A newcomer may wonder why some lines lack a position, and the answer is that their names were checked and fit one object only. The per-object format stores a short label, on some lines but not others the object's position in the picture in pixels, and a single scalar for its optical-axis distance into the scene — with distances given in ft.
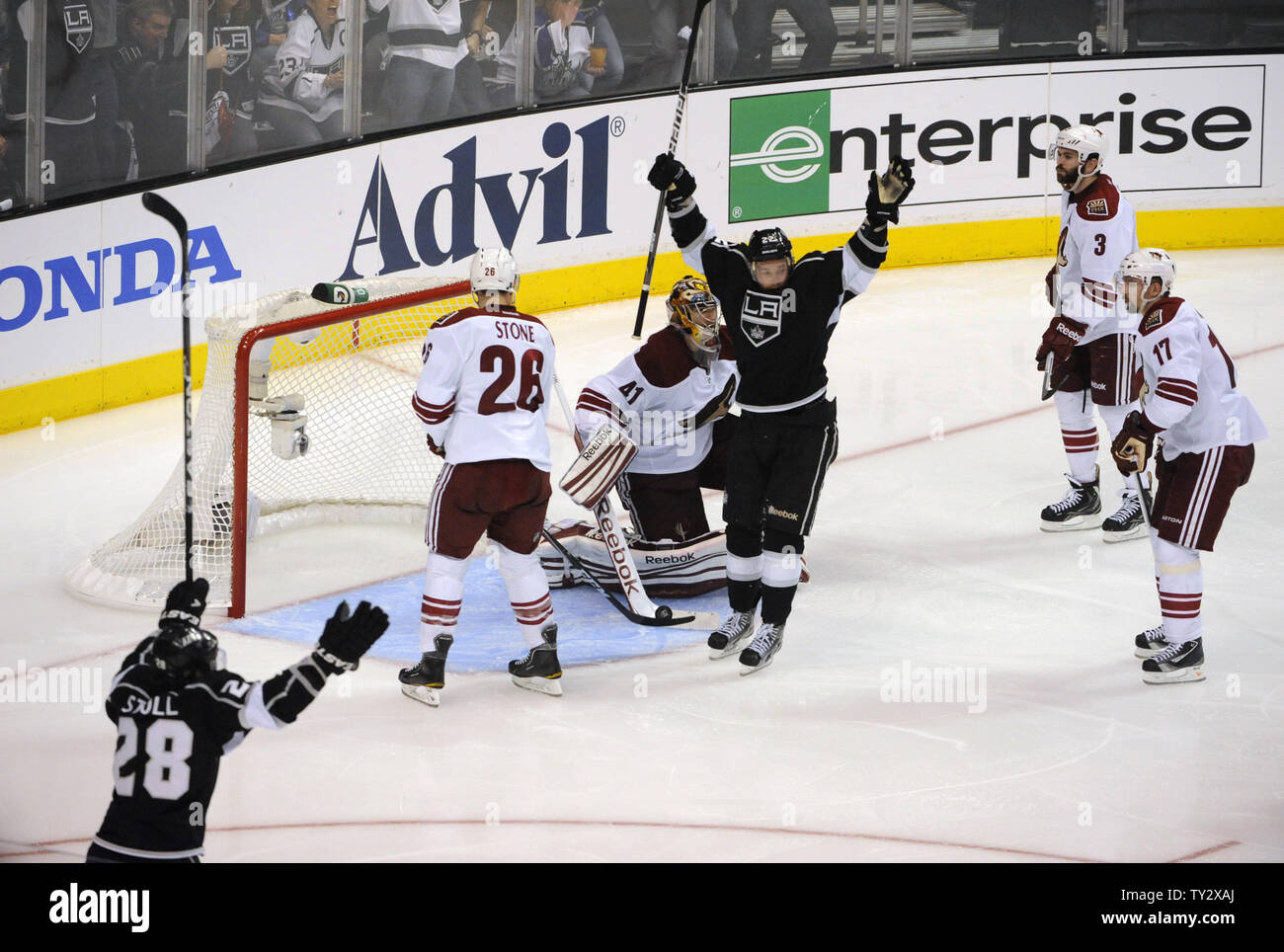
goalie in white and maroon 39.19
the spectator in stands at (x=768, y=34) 65.16
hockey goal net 39.91
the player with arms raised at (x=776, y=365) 35.12
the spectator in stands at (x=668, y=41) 63.57
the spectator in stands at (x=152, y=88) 51.60
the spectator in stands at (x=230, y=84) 53.62
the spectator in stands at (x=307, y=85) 55.57
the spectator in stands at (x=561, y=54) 61.52
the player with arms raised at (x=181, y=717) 22.88
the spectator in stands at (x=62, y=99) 49.14
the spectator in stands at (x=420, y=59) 58.34
